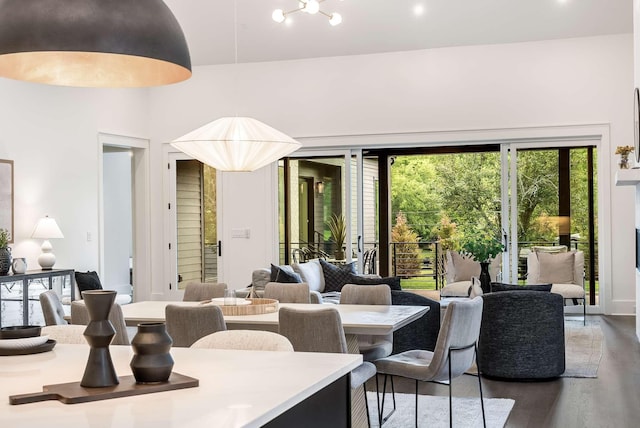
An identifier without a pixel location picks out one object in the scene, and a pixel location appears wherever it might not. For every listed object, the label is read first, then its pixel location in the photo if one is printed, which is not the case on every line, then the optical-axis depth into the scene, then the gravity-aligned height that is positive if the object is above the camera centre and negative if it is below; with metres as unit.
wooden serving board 2.02 -0.43
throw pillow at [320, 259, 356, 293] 9.06 -0.61
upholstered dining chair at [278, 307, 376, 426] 4.09 -0.56
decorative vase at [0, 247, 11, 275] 8.13 -0.36
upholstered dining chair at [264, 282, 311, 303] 5.81 -0.51
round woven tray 4.92 -0.53
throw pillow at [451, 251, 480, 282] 11.00 -0.65
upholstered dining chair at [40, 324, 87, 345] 3.17 -0.43
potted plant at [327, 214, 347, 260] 11.04 -0.13
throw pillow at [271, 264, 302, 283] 7.66 -0.51
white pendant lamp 5.89 +0.58
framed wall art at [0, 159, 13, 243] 8.66 +0.33
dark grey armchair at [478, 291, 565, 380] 6.02 -0.85
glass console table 8.16 -0.71
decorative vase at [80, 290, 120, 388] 2.13 -0.31
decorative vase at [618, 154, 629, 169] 8.06 +0.58
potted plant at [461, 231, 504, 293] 8.27 -0.30
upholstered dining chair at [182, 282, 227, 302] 5.94 -0.50
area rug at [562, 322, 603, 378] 6.48 -1.20
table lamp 8.89 -0.11
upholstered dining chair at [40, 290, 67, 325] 4.79 -0.49
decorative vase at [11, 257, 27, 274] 8.30 -0.42
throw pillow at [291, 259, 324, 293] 8.68 -0.57
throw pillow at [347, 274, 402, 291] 6.75 -0.51
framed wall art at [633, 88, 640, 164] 7.28 +0.91
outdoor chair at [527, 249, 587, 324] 9.67 -0.61
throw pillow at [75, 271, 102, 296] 9.59 -0.68
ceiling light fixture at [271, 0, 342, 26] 7.79 +2.10
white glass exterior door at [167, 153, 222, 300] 11.55 +0.01
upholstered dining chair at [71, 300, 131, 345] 4.54 -0.54
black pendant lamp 2.11 +0.52
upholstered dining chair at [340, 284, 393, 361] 5.08 -0.56
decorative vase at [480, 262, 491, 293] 7.98 -0.60
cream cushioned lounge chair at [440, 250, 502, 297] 10.89 -0.66
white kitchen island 1.84 -0.44
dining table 4.49 -0.57
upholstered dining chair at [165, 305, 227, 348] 4.41 -0.55
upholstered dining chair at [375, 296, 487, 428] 4.35 -0.74
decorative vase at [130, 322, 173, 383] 2.17 -0.36
